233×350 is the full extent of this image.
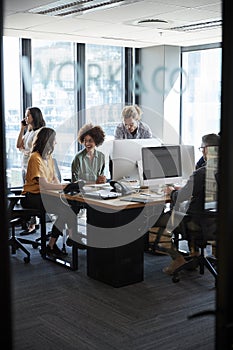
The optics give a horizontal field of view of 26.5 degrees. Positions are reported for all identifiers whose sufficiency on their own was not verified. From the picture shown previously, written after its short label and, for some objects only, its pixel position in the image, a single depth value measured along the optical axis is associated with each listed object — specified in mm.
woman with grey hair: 5738
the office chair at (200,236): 3844
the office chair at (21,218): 4568
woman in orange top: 4453
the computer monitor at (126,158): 4371
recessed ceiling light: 5025
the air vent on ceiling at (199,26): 5281
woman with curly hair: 4684
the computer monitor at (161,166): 4246
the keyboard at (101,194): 4098
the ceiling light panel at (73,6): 4219
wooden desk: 3932
